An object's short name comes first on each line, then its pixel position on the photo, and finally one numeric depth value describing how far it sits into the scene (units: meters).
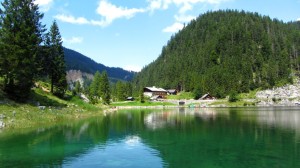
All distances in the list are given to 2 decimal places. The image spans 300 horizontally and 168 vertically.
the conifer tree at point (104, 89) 115.36
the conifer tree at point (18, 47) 45.36
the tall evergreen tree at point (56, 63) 64.31
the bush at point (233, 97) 133.03
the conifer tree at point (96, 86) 129.62
